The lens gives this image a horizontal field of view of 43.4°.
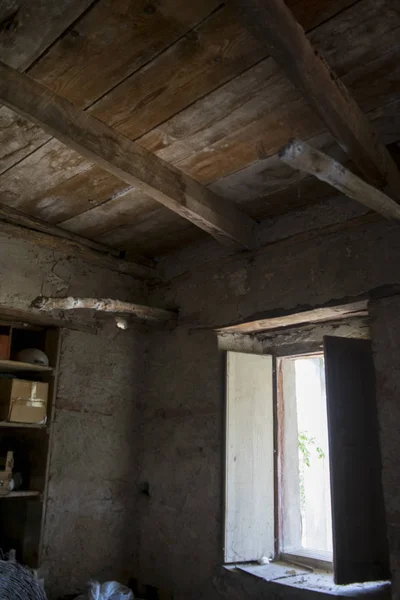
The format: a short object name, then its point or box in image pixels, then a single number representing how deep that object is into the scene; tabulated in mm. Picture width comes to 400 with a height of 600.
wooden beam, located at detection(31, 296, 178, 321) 2812
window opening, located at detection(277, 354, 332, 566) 4941
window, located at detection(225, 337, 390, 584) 2320
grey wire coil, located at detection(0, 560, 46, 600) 2357
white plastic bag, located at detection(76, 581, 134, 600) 2680
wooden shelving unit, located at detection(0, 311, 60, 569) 2773
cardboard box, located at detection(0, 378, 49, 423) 2742
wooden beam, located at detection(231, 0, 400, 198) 1482
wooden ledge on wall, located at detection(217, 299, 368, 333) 2561
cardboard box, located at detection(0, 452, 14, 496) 2672
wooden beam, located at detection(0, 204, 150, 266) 2852
